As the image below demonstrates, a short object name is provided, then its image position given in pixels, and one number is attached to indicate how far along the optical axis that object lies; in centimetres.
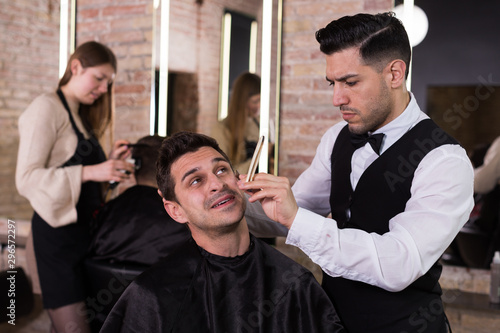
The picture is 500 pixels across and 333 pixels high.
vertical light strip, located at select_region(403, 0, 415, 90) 270
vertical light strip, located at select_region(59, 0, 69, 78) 363
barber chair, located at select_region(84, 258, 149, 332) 206
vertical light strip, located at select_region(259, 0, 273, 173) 297
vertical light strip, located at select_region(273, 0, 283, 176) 298
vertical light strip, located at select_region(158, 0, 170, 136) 332
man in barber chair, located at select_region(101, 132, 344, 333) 166
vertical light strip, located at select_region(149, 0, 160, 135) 337
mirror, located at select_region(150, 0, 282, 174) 299
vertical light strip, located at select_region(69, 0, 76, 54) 361
